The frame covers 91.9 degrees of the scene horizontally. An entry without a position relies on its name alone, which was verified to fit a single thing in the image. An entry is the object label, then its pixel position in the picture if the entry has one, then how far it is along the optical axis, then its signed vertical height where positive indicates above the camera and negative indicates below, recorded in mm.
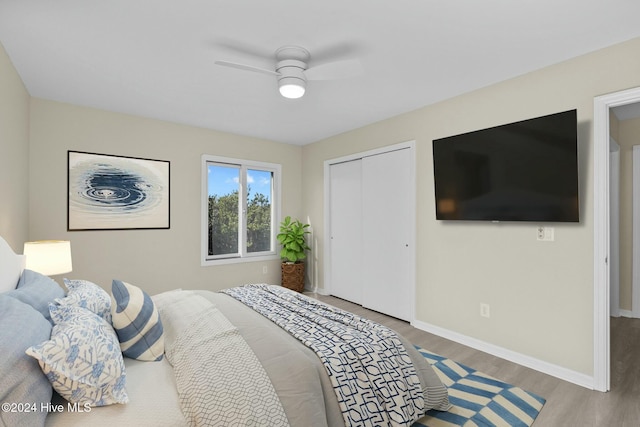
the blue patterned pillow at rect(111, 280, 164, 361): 1648 -592
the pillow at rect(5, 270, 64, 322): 1457 -377
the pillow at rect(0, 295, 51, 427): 983 -510
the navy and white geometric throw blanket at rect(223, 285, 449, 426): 1612 -851
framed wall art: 3527 +300
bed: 1142 -721
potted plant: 4945 -596
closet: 3802 -201
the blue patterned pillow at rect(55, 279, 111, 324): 1599 -437
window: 4566 +107
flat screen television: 2422 +381
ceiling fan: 2230 +1082
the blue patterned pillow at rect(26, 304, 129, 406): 1127 -564
